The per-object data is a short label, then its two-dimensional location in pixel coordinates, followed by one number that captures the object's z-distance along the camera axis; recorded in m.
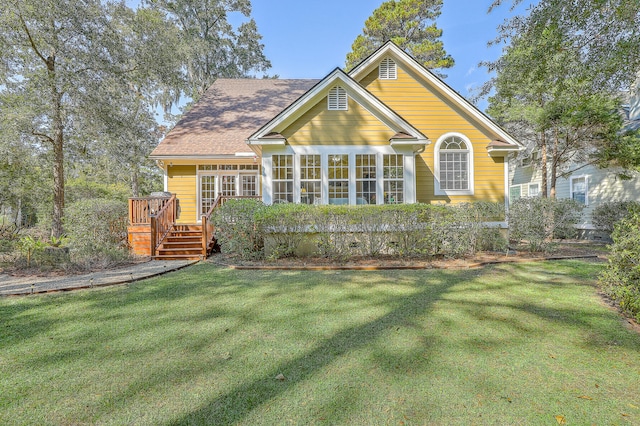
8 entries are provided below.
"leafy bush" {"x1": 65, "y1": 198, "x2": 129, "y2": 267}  7.57
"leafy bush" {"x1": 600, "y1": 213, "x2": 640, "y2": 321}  4.12
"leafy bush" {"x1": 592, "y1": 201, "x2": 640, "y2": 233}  12.02
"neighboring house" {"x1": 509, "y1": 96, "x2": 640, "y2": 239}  12.69
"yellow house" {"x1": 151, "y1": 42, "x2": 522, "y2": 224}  9.44
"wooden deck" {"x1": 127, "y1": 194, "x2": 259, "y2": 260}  8.73
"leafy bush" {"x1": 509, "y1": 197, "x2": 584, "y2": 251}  9.12
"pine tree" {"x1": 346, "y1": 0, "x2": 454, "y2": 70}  22.17
